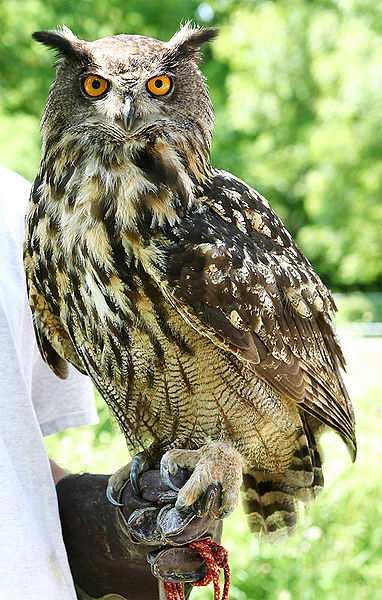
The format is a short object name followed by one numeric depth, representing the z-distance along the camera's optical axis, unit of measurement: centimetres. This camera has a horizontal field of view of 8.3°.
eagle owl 275
